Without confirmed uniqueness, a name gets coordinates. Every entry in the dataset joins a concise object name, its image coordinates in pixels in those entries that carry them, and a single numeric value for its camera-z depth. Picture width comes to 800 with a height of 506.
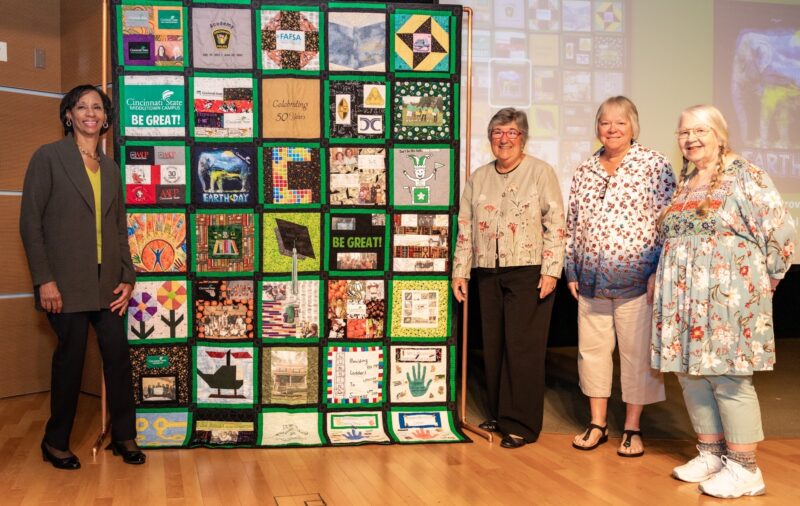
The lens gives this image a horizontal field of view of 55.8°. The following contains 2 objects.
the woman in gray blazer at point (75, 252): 2.83
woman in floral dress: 2.63
